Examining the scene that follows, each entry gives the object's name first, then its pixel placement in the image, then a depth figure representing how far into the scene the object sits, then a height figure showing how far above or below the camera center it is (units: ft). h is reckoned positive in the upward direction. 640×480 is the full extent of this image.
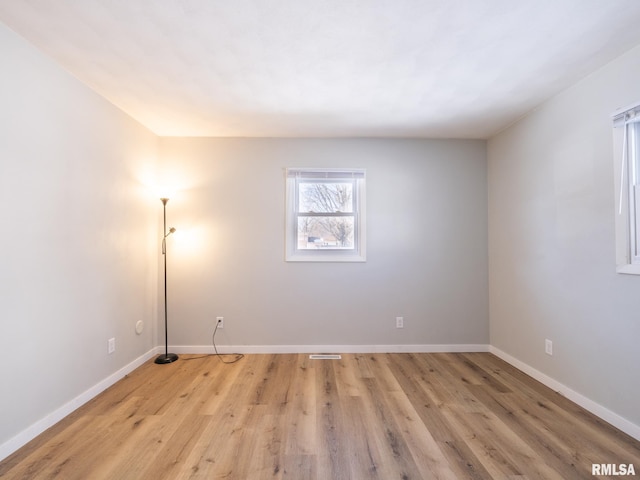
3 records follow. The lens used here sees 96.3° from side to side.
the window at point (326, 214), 10.87 +1.07
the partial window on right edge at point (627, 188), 6.15 +1.21
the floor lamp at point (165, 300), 9.85 -2.08
